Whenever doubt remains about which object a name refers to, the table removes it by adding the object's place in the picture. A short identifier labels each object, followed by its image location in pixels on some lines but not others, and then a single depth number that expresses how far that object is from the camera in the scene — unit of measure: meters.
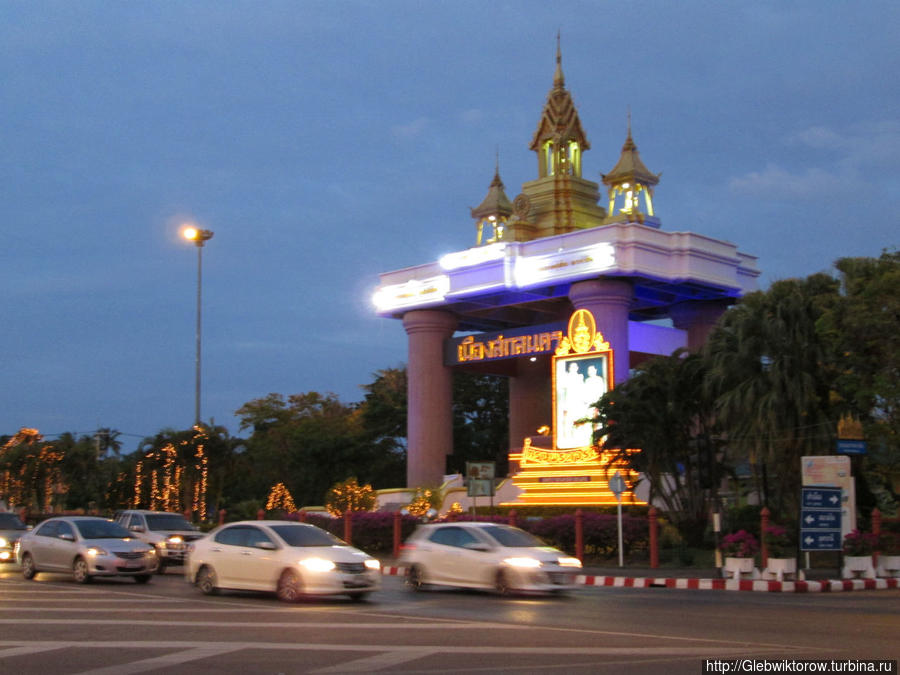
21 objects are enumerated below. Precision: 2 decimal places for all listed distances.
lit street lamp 40.09
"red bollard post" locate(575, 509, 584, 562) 30.88
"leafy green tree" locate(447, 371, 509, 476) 74.56
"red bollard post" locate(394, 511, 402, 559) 35.78
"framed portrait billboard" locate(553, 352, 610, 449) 47.84
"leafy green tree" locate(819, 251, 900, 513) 28.12
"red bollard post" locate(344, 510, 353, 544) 37.62
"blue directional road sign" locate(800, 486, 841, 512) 23.91
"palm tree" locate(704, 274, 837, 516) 32.00
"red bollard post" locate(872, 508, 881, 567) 25.77
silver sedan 22.97
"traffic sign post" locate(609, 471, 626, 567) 30.50
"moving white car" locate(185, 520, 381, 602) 18.75
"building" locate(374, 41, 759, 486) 49.84
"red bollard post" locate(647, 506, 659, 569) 29.44
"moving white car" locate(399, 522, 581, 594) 20.47
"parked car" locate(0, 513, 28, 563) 30.98
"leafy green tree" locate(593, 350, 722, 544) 36.09
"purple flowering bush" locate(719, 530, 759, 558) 23.98
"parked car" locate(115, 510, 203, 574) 28.02
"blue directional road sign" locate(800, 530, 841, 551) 23.80
